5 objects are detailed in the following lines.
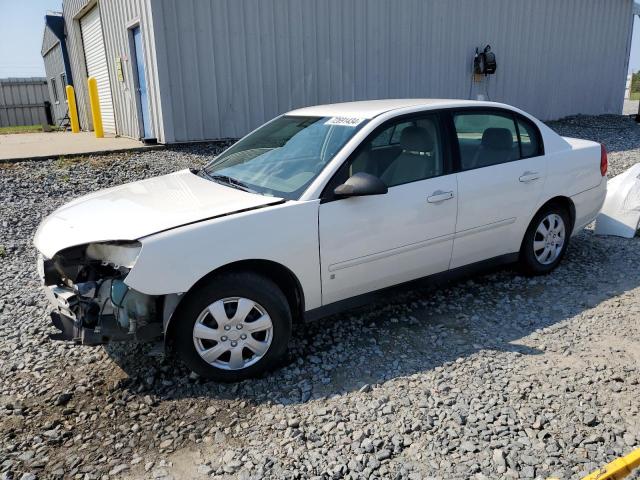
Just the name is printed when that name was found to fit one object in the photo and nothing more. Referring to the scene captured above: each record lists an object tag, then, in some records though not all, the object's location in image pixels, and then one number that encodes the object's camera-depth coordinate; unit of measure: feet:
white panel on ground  19.10
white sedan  9.93
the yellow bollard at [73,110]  53.26
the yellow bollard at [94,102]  42.22
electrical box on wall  44.34
